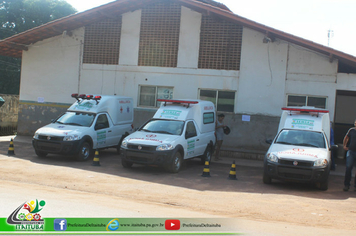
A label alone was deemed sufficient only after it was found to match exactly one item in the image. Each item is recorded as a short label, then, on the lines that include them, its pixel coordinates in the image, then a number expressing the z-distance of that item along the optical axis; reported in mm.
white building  17125
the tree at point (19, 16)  43000
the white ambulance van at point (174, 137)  11695
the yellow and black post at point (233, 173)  11844
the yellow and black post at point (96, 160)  12789
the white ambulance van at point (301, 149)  10438
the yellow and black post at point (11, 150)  14144
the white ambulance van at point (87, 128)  13133
